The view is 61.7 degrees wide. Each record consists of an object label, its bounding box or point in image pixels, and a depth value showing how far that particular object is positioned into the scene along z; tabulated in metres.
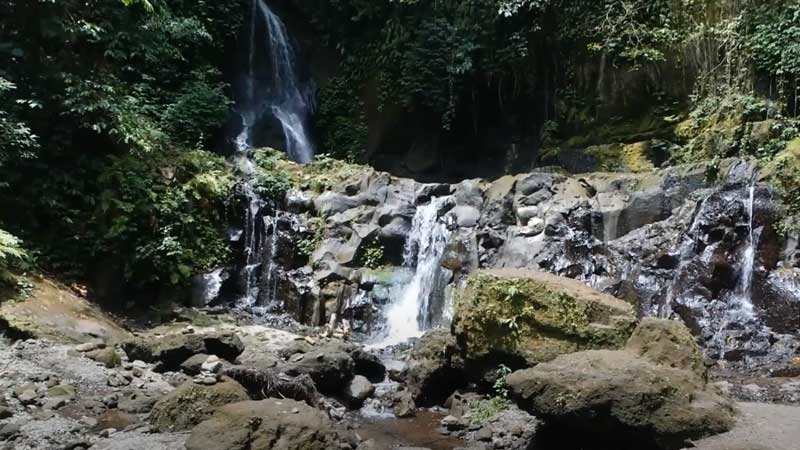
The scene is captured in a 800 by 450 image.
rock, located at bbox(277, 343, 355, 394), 7.21
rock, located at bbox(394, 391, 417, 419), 6.87
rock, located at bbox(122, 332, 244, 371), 7.16
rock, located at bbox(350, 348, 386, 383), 8.20
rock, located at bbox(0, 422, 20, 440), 4.82
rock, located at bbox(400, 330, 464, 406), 7.25
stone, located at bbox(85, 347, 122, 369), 6.91
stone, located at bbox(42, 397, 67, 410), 5.57
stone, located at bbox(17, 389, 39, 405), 5.57
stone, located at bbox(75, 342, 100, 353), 7.22
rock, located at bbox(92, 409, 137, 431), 5.36
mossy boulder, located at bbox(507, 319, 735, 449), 4.77
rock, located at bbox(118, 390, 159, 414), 5.77
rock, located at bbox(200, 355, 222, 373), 6.73
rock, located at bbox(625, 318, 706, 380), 5.48
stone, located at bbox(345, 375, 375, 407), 7.25
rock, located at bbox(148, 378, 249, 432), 5.23
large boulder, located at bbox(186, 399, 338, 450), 4.54
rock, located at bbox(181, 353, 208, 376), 6.96
